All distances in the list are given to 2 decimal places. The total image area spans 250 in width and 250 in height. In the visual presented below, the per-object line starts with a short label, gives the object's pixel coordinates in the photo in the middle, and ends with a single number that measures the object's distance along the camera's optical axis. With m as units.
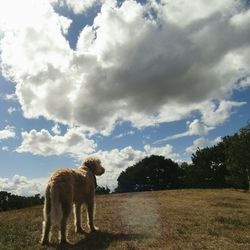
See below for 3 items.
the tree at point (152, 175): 53.76
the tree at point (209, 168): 52.07
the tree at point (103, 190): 30.93
